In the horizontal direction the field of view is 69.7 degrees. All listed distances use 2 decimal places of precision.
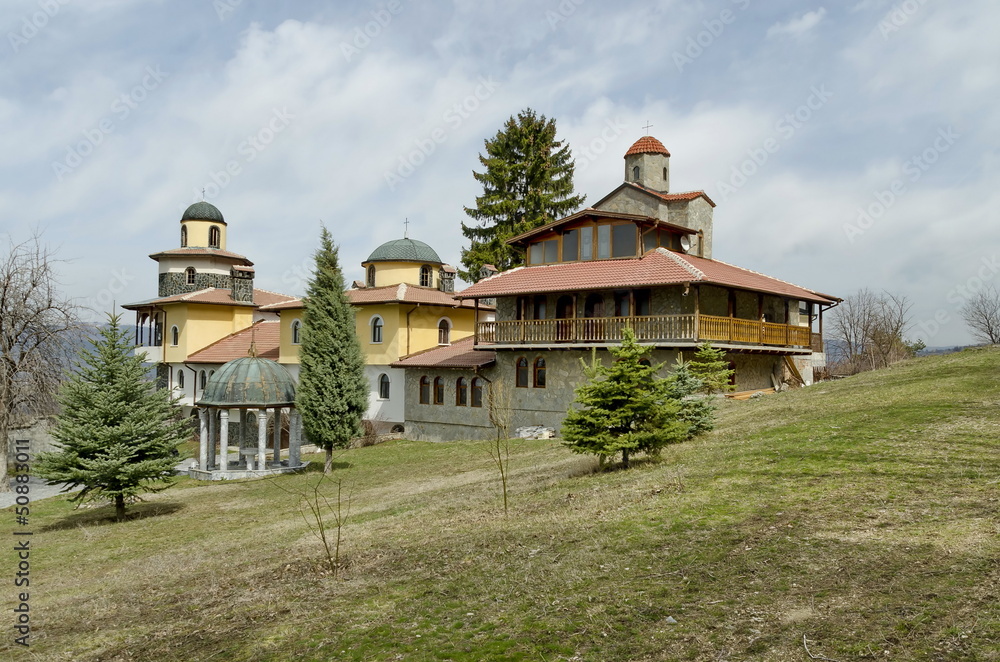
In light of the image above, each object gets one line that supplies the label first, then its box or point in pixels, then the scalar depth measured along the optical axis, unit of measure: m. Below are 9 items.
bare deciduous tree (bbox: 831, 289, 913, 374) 45.47
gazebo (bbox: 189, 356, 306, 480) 24.45
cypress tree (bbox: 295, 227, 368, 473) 24.91
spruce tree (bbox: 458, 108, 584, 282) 41.22
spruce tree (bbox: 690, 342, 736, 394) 22.14
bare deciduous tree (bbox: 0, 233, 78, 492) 24.94
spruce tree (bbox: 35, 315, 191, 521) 17.20
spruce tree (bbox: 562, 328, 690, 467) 15.00
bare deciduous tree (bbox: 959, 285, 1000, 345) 41.66
